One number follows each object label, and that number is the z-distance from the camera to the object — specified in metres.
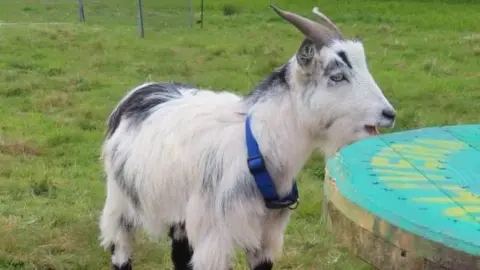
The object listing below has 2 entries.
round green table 2.45
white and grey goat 3.51
